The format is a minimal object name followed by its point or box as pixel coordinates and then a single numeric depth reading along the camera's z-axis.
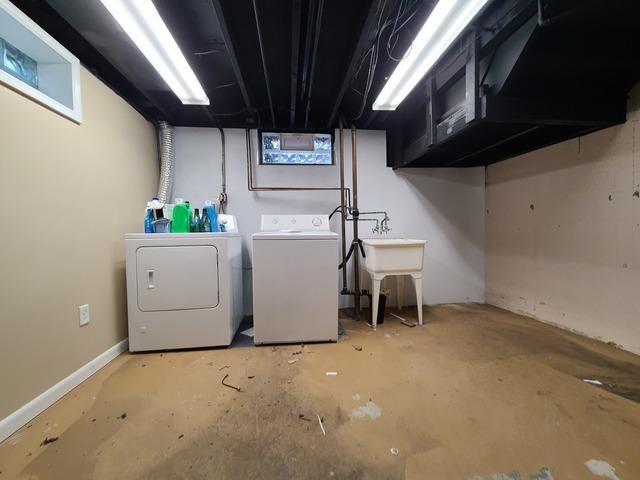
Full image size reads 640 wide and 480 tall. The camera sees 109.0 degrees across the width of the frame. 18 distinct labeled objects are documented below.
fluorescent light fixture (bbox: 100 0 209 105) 1.06
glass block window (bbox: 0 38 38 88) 1.09
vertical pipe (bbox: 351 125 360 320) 2.35
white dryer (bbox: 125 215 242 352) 1.66
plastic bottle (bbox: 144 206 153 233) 1.77
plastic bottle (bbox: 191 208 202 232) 1.92
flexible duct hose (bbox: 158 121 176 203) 2.25
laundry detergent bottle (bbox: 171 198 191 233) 1.82
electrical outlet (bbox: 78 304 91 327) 1.39
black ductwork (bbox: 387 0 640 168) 1.16
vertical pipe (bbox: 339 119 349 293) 2.46
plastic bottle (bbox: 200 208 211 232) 1.98
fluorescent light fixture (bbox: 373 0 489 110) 1.08
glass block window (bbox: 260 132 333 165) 2.51
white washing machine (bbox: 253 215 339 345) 1.75
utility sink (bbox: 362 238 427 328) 2.08
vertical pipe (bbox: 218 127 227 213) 2.45
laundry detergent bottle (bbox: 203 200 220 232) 1.98
